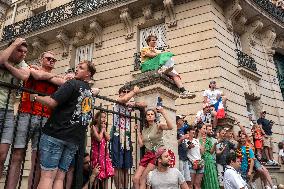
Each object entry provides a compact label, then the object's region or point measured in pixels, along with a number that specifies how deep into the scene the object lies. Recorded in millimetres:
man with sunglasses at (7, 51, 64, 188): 3660
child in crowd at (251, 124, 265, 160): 9836
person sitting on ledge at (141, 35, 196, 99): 5828
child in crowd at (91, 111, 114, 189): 5129
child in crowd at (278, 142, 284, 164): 10695
